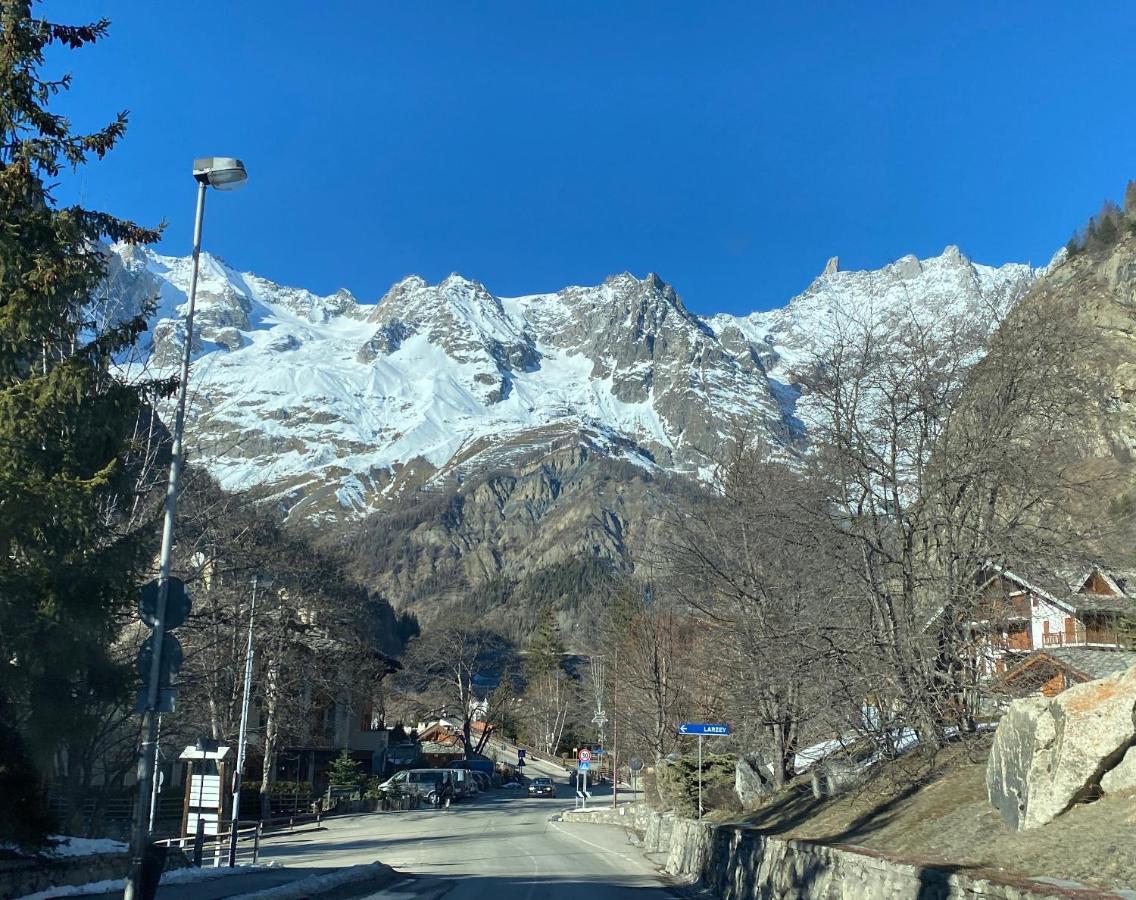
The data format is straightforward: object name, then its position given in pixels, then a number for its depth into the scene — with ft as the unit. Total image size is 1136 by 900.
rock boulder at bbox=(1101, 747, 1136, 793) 35.22
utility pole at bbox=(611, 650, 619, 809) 165.91
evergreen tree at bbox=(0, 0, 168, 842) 40.52
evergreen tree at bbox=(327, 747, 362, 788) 178.29
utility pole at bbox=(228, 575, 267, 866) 102.54
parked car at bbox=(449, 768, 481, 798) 205.26
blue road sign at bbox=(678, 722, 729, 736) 77.51
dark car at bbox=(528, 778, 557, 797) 223.92
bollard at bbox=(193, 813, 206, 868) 66.47
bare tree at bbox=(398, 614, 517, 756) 257.73
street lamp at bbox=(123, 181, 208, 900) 34.24
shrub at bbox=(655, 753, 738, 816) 101.81
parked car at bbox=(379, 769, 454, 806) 189.57
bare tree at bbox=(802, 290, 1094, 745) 55.21
